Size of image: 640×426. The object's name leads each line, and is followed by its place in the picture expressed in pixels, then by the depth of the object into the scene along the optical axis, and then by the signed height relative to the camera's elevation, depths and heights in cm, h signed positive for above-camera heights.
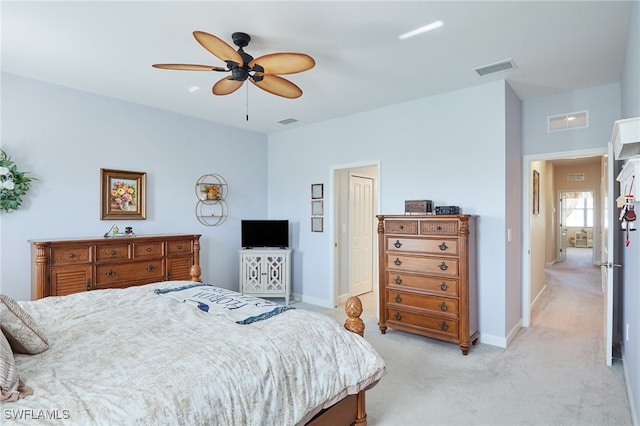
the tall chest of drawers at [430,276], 354 -70
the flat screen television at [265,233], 551 -33
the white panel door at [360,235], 585 -40
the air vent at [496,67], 329 +142
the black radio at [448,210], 376 +2
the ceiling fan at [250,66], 235 +108
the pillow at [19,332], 154 -53
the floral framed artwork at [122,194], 420 +24
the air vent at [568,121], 394 +106
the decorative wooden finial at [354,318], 221 -69
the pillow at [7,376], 114 -57
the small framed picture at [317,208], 550 +7
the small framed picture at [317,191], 548 +35
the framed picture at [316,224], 552 -19
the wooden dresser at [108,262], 337 -53
